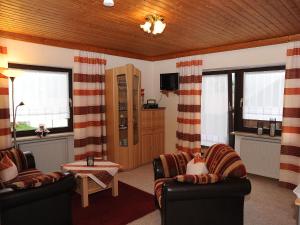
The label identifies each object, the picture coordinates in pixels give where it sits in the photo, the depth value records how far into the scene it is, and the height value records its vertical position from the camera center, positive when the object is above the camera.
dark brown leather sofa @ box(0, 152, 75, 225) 1.99 -0.97
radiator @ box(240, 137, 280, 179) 3.76 -0.91
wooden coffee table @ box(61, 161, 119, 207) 3.00 -1.09
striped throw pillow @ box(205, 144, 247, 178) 2.24 -0.63
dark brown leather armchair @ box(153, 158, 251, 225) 2.09 -0.95
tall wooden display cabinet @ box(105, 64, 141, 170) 4.32 -0.14
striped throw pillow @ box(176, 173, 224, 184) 2.12 -0.71
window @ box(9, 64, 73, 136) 3.81 +0.12
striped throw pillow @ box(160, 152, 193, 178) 2.78 -0.76
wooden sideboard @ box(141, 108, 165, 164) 4.81 -0.66
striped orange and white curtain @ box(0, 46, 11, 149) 3.34 -0.01
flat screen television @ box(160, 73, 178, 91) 4.92 +0.51
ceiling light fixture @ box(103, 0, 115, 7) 2.19 +1.01
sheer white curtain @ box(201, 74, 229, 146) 4.54 -0.12
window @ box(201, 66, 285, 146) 3.96 +0.06
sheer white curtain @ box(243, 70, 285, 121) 3.90 +0.17
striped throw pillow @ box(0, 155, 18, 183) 2.64 -0.78
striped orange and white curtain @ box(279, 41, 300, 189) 3.43 -0.29
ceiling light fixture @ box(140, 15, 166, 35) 2.61 +0.95
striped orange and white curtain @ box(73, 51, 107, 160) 4.15 -0.01
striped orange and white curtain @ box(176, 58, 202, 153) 4.59 -0.02
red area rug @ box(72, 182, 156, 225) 2.69 -1.38
